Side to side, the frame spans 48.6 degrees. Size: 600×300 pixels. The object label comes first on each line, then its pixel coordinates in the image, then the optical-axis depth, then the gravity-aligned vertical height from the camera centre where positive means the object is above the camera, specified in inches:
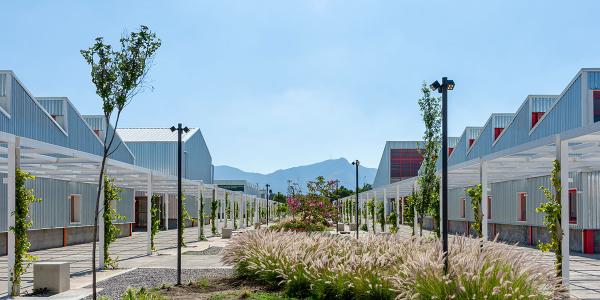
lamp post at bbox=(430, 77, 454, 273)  340.5 +22.3
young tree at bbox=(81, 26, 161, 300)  340.2 +58.4
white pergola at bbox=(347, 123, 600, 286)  430.0 +20.3
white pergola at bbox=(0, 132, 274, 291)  421.7 +15.8
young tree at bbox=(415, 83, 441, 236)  730.2 +28.5
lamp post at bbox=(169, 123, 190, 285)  456.4 -10.4
